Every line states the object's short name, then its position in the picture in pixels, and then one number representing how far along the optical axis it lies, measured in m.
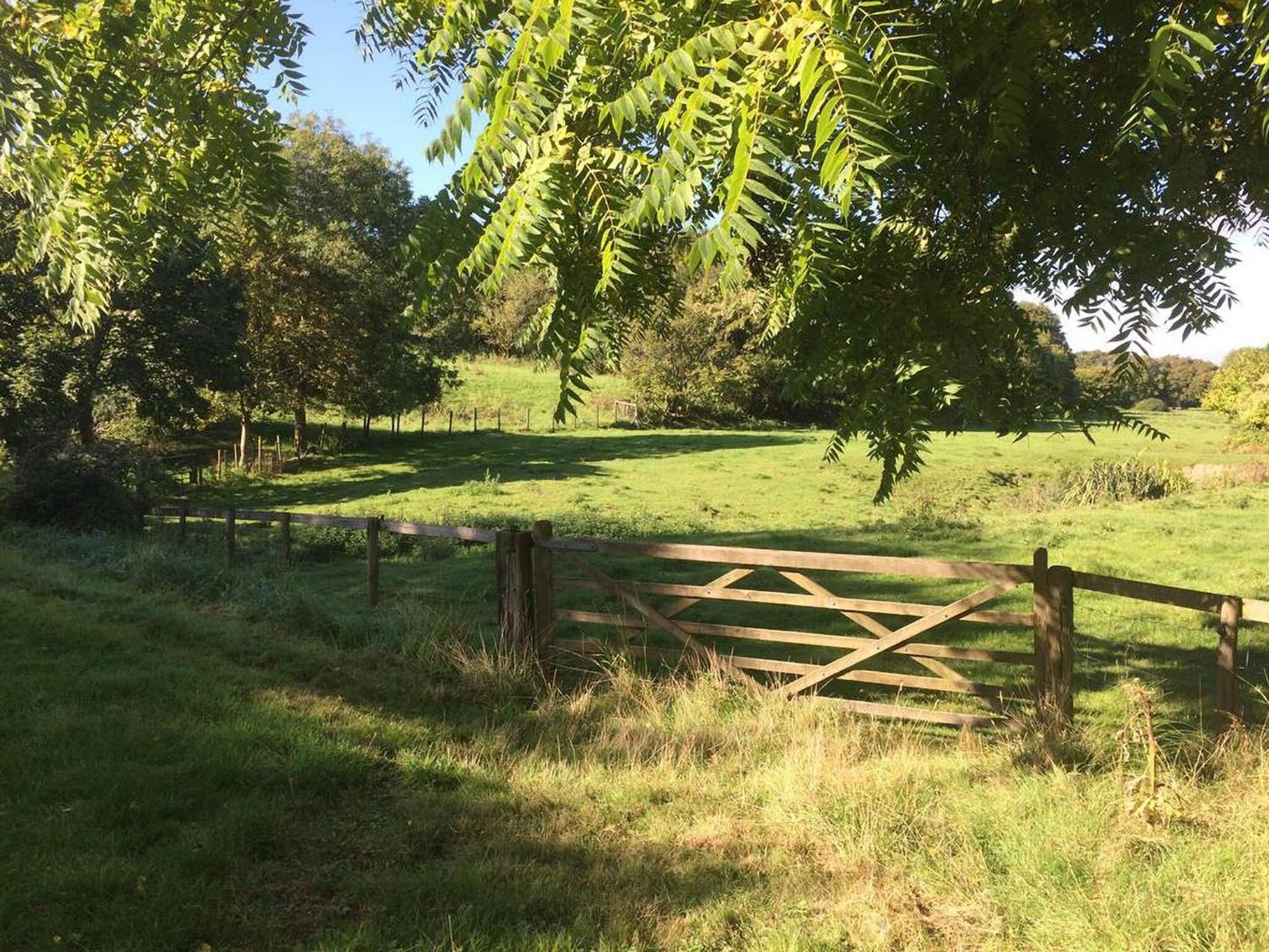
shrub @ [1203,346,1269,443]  27.23
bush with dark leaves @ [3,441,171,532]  16.12
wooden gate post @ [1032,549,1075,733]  5.65
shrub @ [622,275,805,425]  43.88
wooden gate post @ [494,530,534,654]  7.52
